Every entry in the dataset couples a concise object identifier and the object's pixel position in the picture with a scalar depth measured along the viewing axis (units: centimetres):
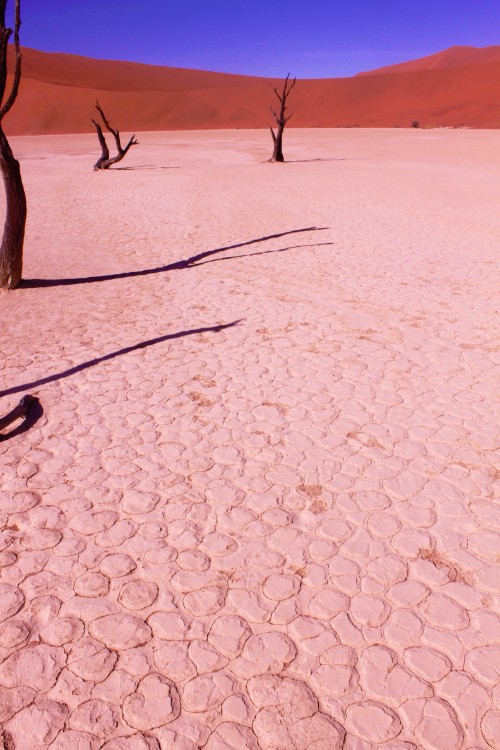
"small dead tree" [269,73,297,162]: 2161
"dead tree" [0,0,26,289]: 675
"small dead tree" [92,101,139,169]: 2142
